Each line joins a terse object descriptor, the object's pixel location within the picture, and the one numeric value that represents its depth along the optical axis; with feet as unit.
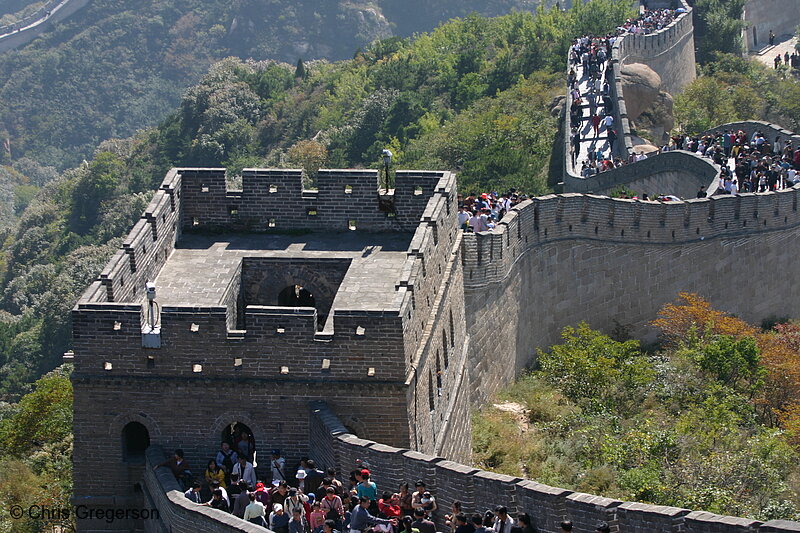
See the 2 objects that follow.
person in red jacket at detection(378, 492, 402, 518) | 86.33
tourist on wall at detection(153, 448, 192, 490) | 95.91
